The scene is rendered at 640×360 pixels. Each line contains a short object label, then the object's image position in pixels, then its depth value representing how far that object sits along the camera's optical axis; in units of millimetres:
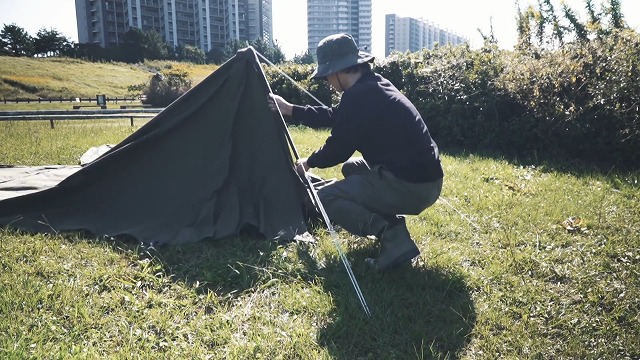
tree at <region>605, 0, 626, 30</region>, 9000
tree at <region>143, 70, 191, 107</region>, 22656
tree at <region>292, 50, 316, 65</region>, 63556
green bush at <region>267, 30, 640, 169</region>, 6520
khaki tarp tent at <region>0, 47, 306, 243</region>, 4281
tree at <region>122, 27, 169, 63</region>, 56469
